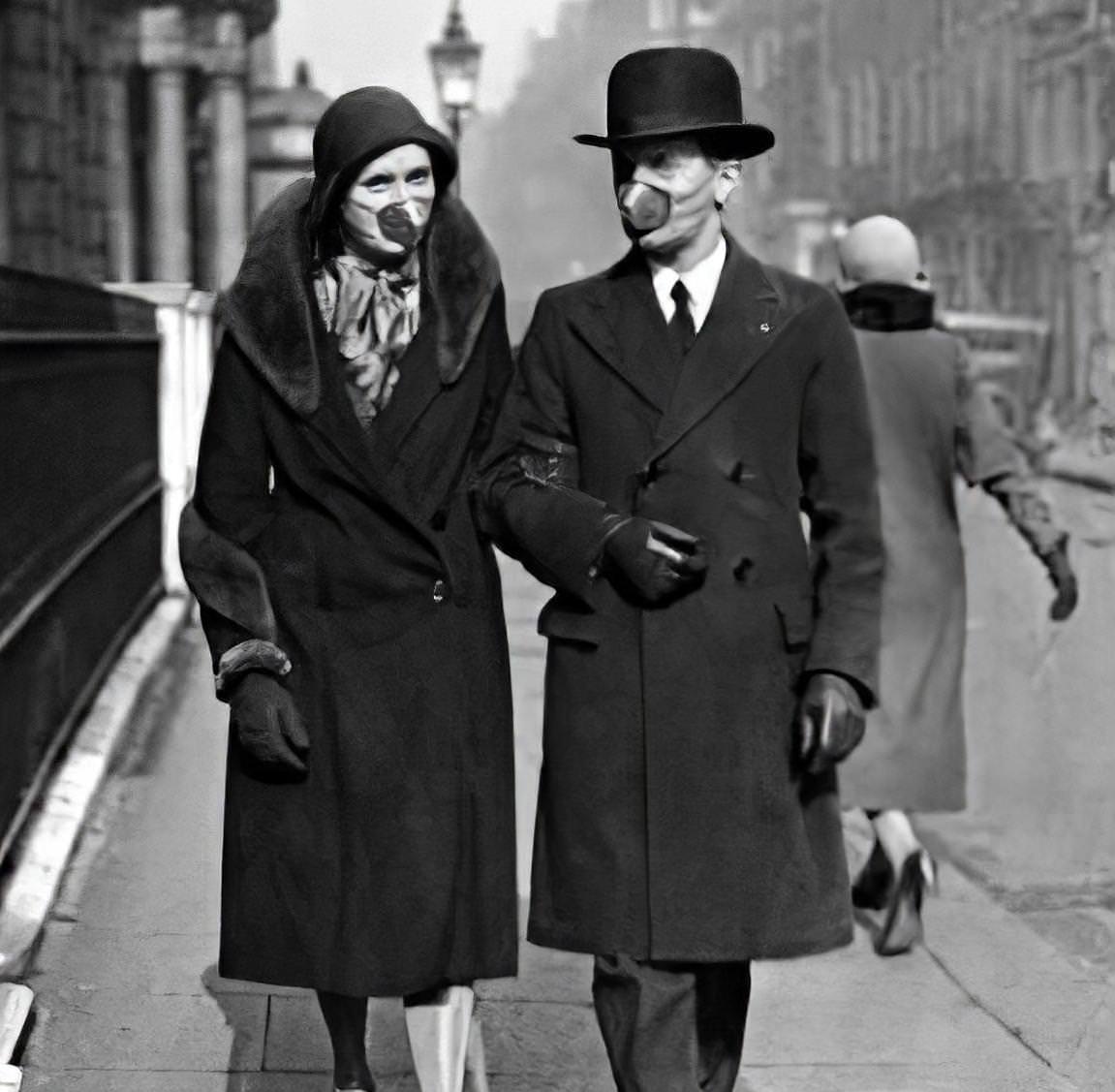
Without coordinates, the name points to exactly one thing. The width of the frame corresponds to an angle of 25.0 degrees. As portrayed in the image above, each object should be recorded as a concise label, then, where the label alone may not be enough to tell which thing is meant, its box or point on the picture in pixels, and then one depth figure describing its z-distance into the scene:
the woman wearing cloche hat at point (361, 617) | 4.31
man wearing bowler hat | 4.12
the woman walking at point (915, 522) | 6.61
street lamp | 21.47
